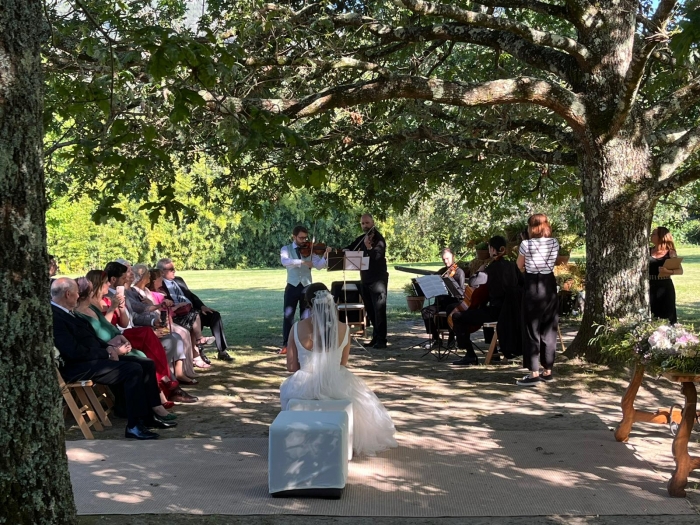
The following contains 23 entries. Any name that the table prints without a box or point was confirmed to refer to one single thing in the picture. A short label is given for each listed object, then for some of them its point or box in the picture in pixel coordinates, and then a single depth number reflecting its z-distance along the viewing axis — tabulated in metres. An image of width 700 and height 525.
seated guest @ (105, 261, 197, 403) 9.23
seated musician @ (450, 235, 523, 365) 11.46
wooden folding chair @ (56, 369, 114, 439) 7.71
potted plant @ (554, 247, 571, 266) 14.88
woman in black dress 12.48
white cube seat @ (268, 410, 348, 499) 5.98
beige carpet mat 5.75
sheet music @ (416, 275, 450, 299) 12.34
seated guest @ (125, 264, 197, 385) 10.25
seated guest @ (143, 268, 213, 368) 10.79
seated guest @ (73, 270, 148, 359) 8.42
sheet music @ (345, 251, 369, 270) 13.35
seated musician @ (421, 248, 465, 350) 12.91
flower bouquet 6.12
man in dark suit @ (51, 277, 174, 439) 7.85
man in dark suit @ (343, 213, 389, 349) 13.92
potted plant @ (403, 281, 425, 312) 15.94
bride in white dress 7.08
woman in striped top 10.09
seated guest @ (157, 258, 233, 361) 11.75
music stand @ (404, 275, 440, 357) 12.40
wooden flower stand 5.89
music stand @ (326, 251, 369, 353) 13.35
